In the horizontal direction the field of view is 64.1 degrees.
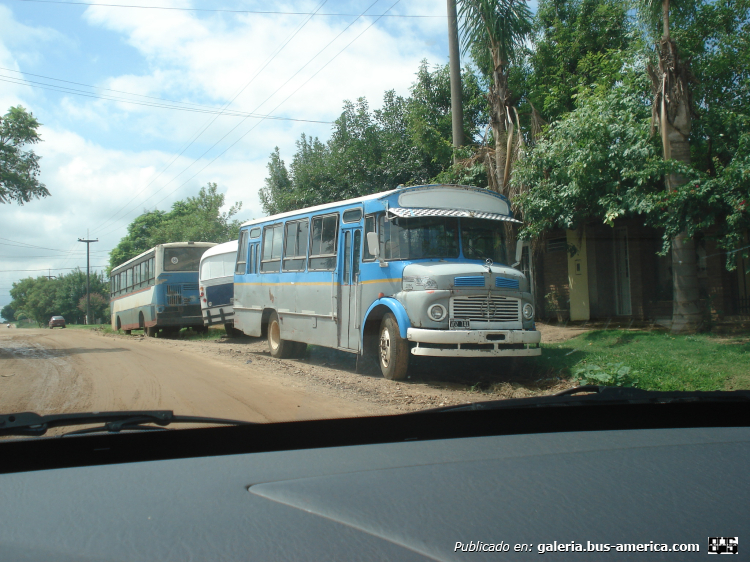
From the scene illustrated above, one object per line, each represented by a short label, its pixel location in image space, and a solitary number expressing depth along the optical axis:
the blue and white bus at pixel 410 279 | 7.96
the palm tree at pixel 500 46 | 12.94
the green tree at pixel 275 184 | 27.67
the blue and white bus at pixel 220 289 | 17.56
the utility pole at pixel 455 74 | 13.97
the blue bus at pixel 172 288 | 21.19
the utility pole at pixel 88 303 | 58.26
